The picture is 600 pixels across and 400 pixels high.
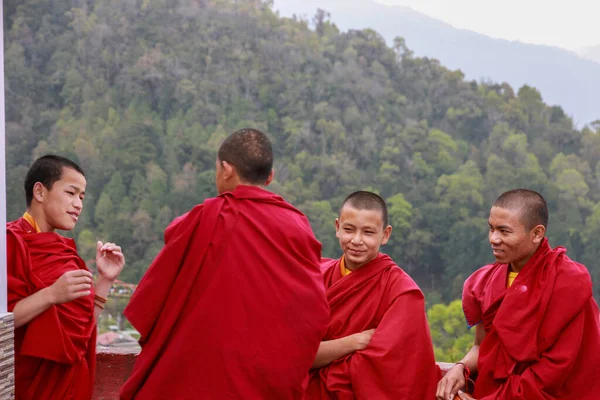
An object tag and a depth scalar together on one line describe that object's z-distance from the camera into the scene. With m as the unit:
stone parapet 4.00
